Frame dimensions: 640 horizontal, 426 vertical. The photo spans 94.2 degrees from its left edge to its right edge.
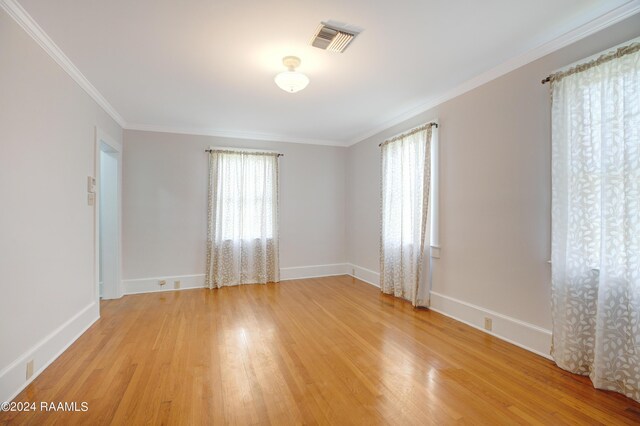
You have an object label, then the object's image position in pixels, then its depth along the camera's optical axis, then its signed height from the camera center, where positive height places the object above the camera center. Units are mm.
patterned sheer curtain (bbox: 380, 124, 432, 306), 3992 -37
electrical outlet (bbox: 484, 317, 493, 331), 3148 -1190
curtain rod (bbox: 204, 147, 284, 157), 5250 +1092
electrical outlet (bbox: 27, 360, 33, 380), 2269 -1226
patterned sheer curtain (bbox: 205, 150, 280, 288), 5238 -150
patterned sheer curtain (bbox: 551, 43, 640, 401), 2059 -57
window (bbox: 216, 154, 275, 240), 5316 +255
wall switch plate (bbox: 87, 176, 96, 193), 3367 +299
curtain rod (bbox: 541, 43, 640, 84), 2074 +1151
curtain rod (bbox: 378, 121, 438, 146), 3877 +1140
